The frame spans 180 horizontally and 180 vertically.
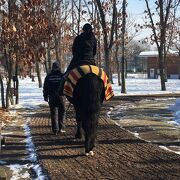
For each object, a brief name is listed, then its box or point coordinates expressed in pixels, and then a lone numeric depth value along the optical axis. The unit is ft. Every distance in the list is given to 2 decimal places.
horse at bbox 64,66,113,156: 29.45
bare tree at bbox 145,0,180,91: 117.29
